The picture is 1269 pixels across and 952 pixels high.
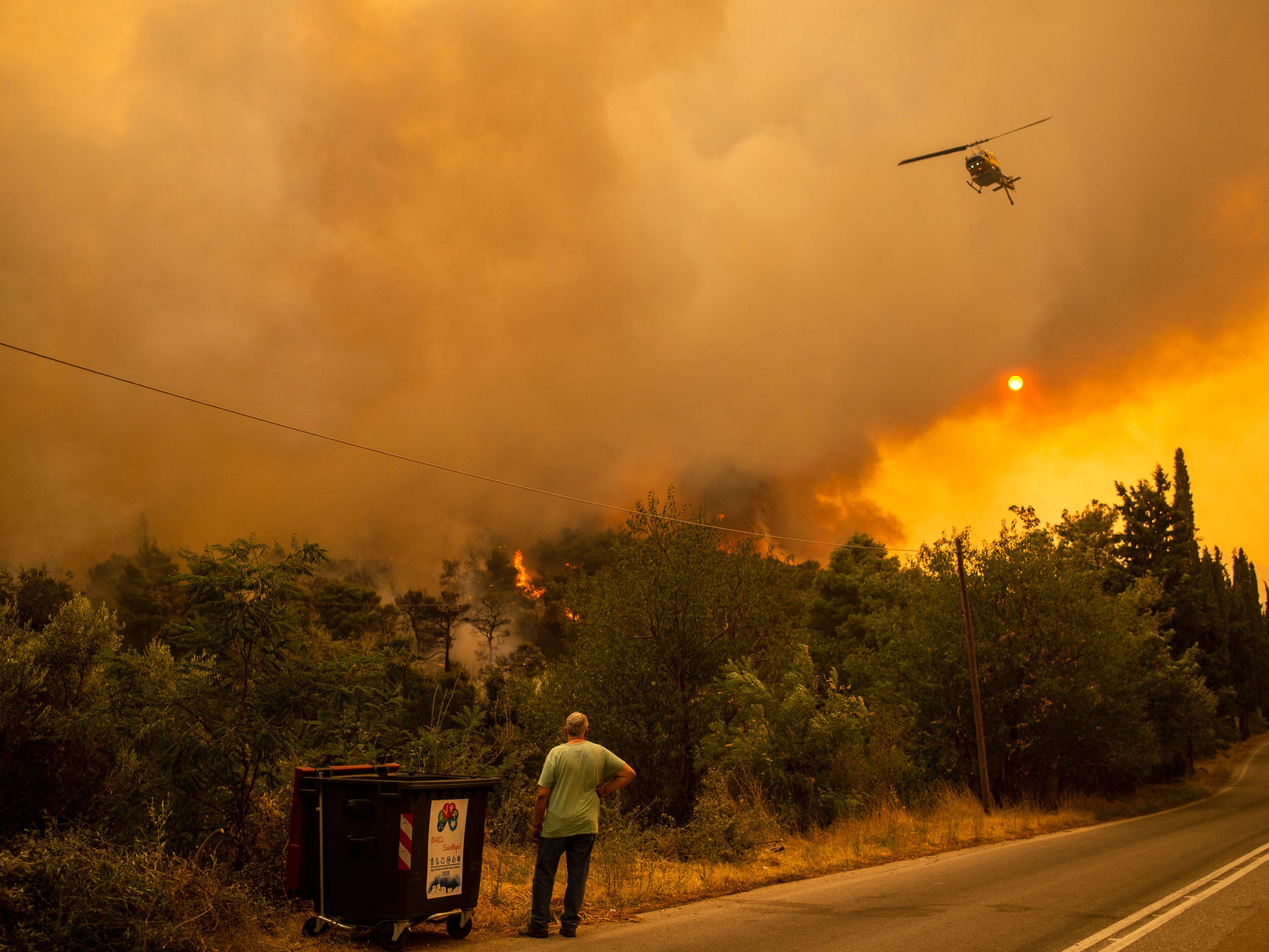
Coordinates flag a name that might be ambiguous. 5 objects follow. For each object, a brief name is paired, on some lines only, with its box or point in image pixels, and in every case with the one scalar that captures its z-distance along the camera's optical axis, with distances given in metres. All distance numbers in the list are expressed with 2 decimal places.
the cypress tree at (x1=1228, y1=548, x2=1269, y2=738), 53.19
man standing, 6.85
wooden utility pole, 22.36
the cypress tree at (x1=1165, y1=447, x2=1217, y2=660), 41.41
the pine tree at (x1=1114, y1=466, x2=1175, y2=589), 41.47
